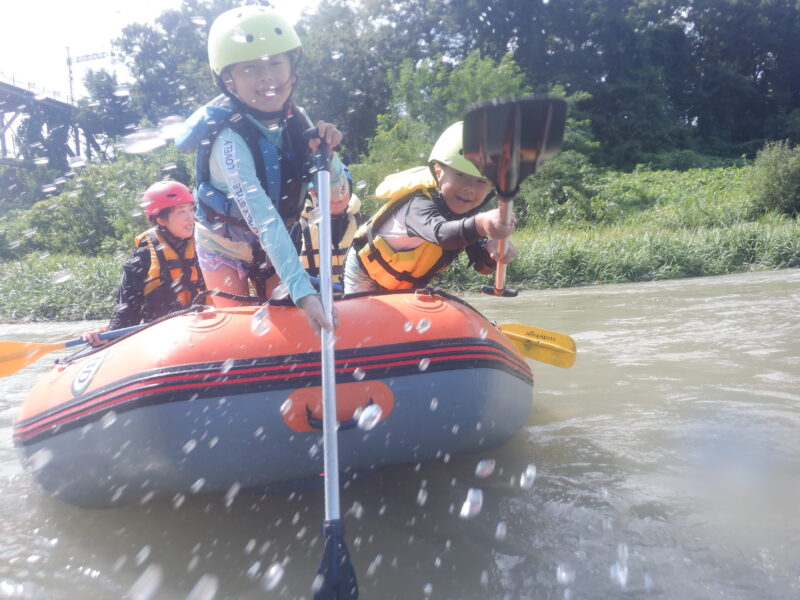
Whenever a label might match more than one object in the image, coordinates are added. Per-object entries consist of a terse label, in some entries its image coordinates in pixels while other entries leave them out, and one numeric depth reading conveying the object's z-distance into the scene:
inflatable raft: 2.00
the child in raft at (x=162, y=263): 3.39
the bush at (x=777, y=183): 14.63
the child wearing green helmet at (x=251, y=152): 2.13
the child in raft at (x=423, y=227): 2.37
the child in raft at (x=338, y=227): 3.20
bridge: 19.69
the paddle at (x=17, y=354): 2.95
